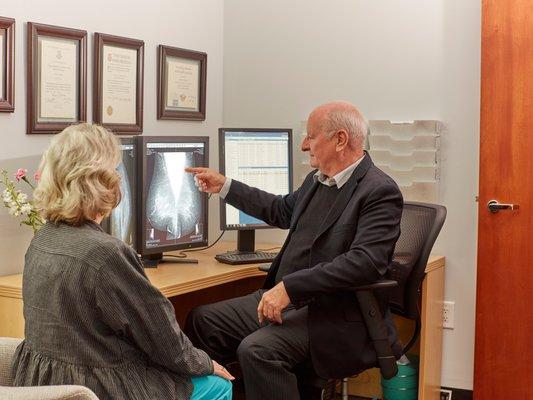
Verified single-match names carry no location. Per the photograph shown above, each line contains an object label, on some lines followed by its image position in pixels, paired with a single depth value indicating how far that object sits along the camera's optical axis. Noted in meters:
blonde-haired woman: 1.93
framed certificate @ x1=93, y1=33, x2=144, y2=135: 3.17
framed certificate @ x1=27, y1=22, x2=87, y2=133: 2.88
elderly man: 2.59
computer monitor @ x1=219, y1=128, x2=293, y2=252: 3.44
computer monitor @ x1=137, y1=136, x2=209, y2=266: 3.04
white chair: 1.60
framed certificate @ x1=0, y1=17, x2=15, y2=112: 2.76
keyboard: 3.24
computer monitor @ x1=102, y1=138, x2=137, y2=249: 2.98
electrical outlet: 3.62
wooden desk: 2.62
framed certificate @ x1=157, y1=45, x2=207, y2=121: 3.55
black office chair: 2.64
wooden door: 3.35
